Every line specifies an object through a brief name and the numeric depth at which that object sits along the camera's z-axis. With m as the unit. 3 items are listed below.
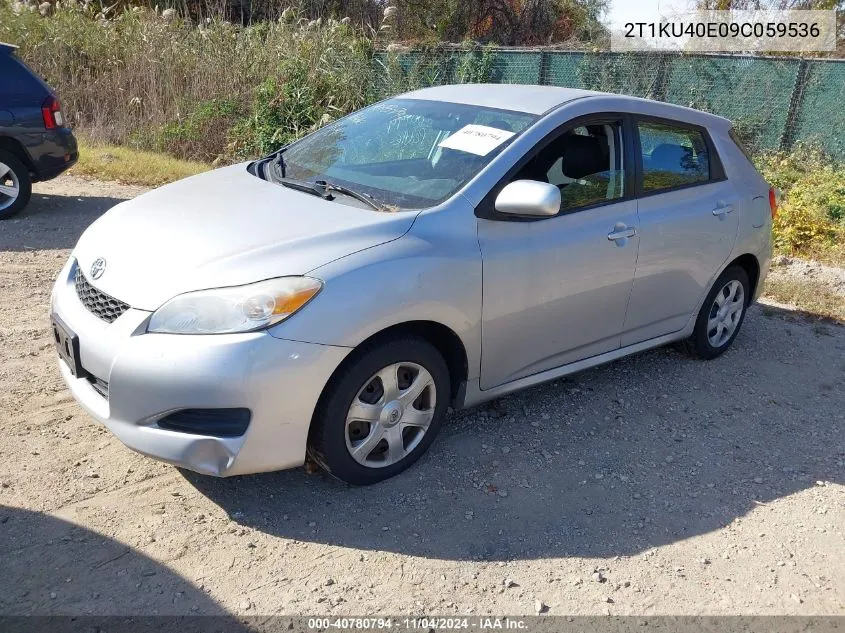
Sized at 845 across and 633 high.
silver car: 2.99
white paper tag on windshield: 3.89
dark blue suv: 7.53
